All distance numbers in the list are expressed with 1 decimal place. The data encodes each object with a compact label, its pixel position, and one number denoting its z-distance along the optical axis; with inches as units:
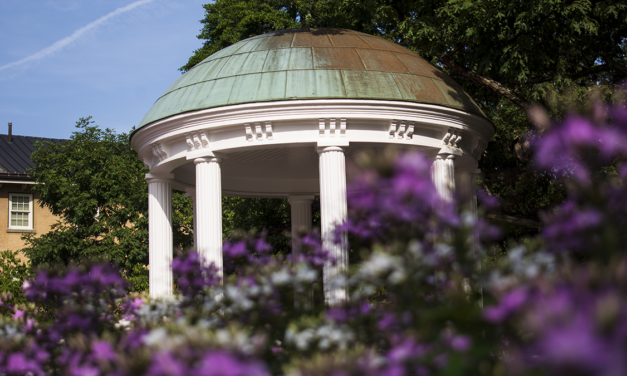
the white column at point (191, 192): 882.1
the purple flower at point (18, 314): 337.3
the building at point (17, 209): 1697.8
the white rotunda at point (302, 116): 617.6
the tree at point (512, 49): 754.2
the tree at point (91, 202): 1267.2
